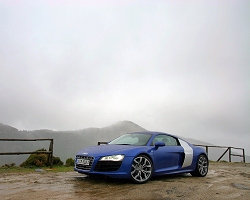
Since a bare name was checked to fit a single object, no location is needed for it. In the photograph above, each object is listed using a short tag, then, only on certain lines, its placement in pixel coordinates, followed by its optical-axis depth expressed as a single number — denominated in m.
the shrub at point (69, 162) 12.35
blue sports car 5.86
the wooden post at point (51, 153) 10.41
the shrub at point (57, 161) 12.30
